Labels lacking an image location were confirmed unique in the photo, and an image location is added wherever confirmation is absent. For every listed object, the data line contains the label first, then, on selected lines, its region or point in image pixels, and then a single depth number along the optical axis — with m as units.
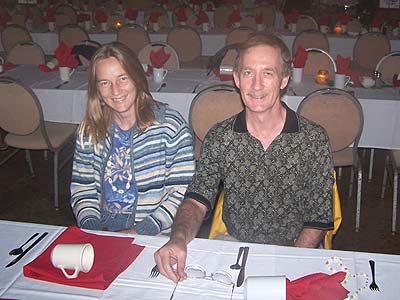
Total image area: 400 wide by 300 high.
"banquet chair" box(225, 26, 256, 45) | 5.74
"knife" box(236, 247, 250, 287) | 1.48
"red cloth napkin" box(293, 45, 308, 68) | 4.05
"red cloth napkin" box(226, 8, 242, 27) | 6.84
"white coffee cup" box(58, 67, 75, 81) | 4.12
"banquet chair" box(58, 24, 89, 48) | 6.13
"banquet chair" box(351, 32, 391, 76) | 5.76
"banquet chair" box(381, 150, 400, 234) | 3.32
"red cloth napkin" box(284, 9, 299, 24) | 6.82
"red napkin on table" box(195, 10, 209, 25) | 6.85
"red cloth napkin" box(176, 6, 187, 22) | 7.35
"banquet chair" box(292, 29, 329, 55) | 5.71
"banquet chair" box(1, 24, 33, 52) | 6.09
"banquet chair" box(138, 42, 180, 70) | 4.83
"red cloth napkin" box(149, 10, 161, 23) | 6.76
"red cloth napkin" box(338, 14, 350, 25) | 6.66
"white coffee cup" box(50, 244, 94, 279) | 1.47
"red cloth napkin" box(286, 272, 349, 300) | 1.38
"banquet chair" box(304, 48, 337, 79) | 4.59
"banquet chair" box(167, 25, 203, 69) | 5.98
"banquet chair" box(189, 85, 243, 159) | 3.36
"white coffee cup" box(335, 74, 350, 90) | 3.91
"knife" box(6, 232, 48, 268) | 1.59
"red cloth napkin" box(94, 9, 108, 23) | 6.77
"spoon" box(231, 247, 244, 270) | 1.55
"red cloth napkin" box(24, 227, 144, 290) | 1.48
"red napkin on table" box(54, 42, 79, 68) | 4.16
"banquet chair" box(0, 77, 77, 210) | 3.50
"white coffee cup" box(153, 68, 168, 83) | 4.08
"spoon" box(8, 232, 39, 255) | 1.63
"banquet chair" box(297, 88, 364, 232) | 3.19
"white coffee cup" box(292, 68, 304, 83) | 4.08
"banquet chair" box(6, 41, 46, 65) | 5.12
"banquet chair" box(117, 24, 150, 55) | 6.06
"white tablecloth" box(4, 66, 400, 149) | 3.63
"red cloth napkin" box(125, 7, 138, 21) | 7.25
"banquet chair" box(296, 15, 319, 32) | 6.88
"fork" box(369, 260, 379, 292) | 1.45
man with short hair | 1.83
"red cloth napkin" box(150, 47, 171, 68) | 4.09
